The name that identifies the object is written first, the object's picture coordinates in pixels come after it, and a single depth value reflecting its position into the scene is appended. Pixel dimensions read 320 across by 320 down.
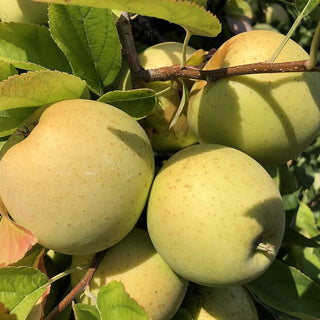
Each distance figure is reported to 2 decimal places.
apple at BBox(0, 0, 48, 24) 0.22
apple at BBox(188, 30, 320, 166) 0.18
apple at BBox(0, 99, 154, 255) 0.16
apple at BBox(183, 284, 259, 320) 0.23
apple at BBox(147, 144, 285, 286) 0.17
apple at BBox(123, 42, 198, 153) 0.22
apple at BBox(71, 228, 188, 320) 0.19
